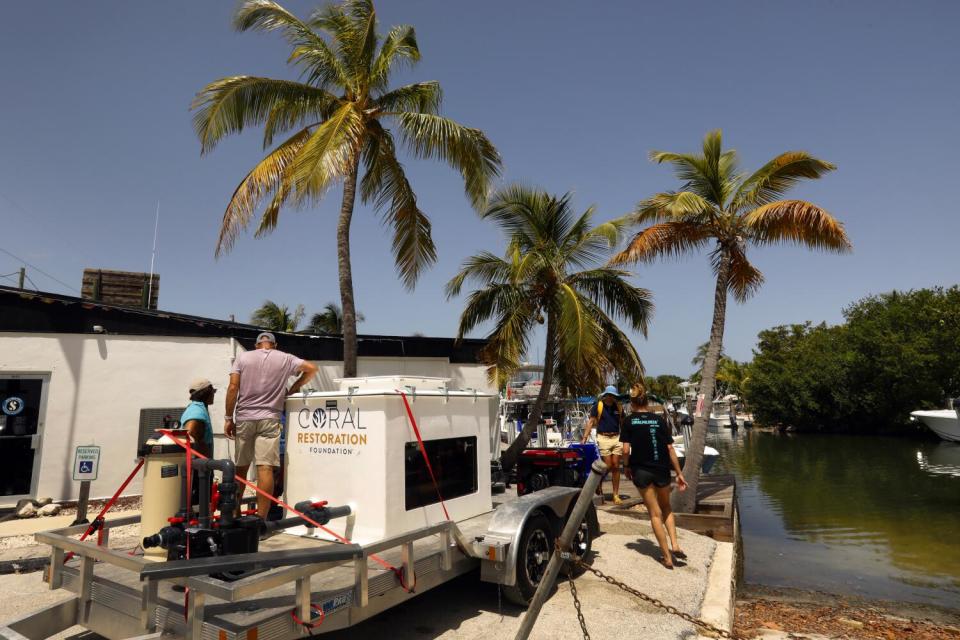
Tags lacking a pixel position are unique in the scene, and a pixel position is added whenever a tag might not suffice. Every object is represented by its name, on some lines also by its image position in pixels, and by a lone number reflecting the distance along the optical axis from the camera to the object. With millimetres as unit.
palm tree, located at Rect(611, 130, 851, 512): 9227
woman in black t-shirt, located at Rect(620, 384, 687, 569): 6254
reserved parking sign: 5953
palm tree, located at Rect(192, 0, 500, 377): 9438
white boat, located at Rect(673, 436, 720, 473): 16000
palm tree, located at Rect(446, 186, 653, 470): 13148
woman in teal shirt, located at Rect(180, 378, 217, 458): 5055
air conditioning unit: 9930
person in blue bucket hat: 9227
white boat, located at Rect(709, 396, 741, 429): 66000
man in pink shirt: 4953
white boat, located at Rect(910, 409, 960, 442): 36125
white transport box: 4320
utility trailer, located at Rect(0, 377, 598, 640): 3053
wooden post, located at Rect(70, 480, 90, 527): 5961
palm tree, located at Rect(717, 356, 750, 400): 78875
